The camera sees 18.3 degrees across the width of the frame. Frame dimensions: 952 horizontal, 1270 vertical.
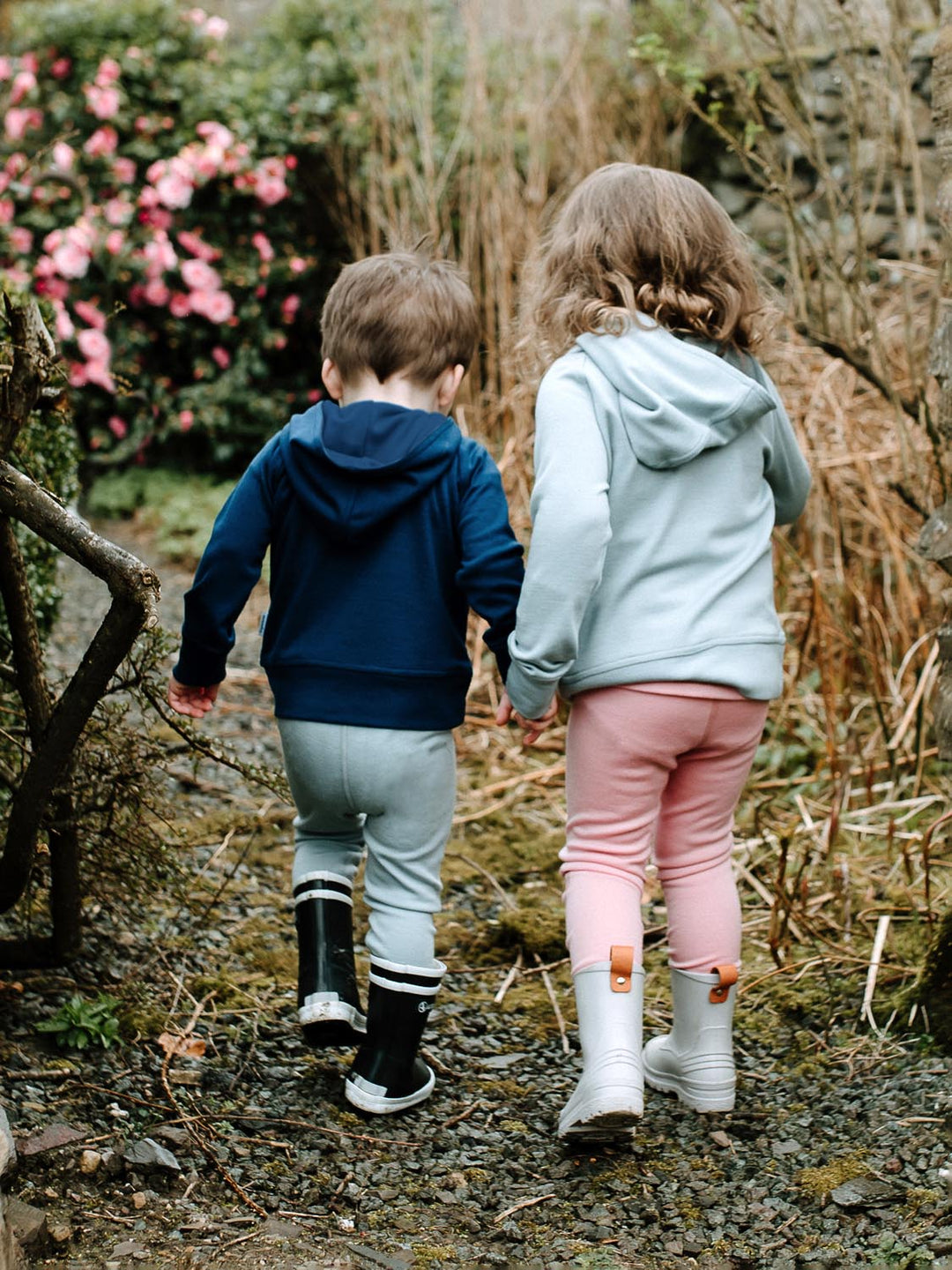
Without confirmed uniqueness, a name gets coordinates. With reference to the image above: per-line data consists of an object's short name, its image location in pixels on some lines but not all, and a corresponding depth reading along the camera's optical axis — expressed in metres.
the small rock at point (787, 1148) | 3.12
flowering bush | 7.22
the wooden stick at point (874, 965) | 3.39
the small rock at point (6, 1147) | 2.77
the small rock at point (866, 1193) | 2.99
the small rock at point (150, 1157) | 3.01
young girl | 3.13
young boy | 3.19
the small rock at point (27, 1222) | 2.82
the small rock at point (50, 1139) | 2.97
